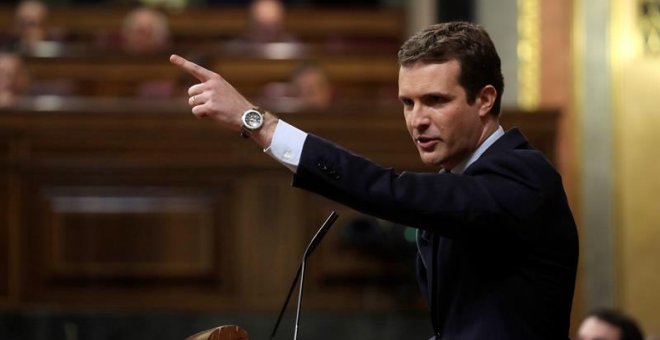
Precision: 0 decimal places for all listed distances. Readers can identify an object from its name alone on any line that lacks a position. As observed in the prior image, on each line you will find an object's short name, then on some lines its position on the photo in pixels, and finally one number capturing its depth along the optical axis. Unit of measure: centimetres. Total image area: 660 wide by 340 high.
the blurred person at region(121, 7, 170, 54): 1973
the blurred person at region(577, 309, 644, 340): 997
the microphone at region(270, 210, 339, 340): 541
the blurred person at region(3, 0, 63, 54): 1969
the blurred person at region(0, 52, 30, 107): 1608
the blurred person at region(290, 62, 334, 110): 1647
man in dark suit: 511
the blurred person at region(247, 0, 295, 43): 2091
